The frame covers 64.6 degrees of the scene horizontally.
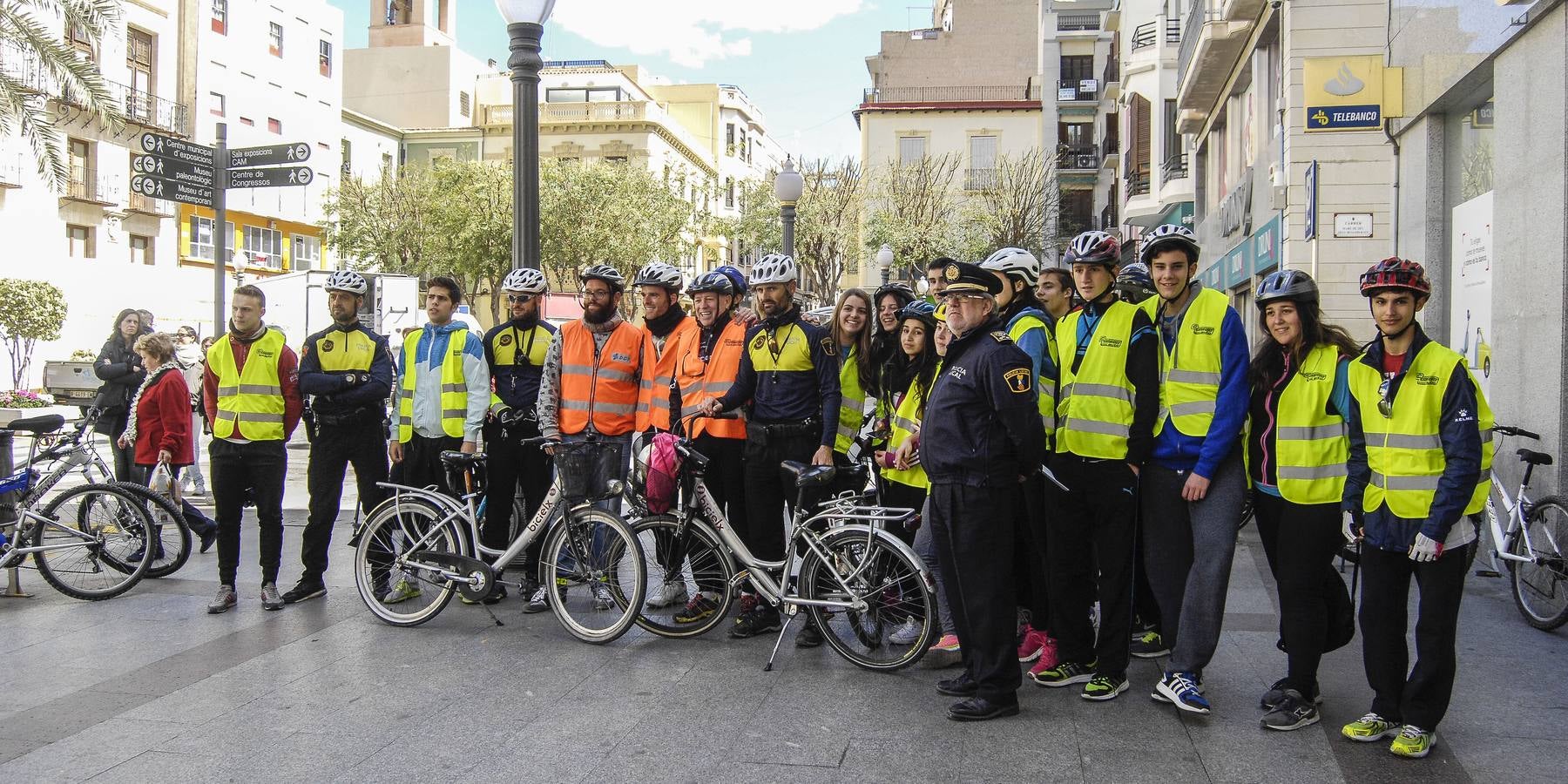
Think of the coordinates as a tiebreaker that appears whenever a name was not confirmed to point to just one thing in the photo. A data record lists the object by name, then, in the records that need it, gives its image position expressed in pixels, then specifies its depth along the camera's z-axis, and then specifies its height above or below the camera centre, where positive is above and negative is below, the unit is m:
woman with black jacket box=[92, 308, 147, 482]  10.33 -0.13
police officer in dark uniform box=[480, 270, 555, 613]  7.65 -0.20
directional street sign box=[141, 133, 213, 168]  11.55 +2.10
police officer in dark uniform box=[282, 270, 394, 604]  7.64 -0.20
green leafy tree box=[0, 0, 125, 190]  13.36 +3.25
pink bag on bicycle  6.48 -0.49
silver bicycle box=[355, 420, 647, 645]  6.59 -0.98
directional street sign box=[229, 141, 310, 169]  11.41 +2.03
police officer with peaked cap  5.16 -0.36
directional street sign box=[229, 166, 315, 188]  11.48 +1.83
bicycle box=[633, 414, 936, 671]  5.92 -0.97
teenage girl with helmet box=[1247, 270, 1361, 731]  5.04 -0.33
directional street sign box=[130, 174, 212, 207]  11.38 +1.70
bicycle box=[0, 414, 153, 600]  7.66 -1.05
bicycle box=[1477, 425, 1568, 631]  6.78 -0.93
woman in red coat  8.83 -0.38
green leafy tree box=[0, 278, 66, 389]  29.83 +1.30
